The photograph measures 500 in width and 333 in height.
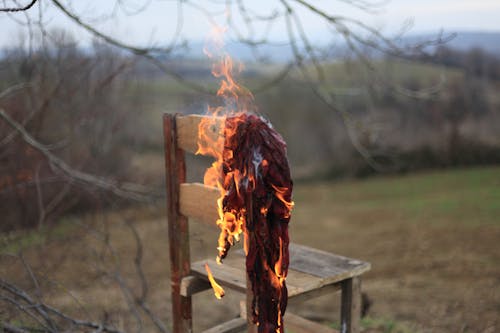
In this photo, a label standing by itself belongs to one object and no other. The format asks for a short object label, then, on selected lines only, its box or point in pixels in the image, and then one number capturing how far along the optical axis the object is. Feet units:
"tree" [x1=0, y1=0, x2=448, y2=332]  11.09
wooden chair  9.13
